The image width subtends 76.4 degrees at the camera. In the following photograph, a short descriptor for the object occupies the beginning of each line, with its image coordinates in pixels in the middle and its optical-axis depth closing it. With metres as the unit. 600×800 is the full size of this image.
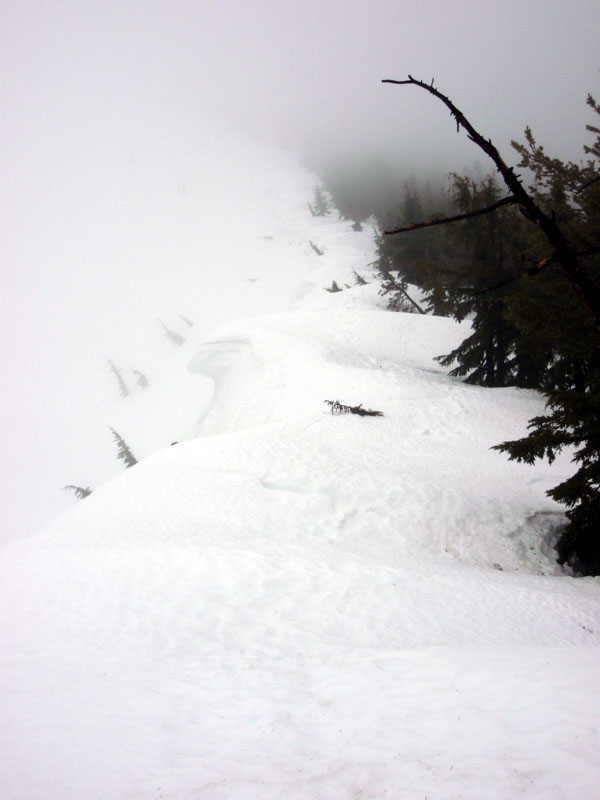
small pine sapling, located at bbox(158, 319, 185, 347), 59.88
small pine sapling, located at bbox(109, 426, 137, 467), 32.72
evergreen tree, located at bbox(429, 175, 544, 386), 15.80
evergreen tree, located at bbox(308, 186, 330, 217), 72.81
